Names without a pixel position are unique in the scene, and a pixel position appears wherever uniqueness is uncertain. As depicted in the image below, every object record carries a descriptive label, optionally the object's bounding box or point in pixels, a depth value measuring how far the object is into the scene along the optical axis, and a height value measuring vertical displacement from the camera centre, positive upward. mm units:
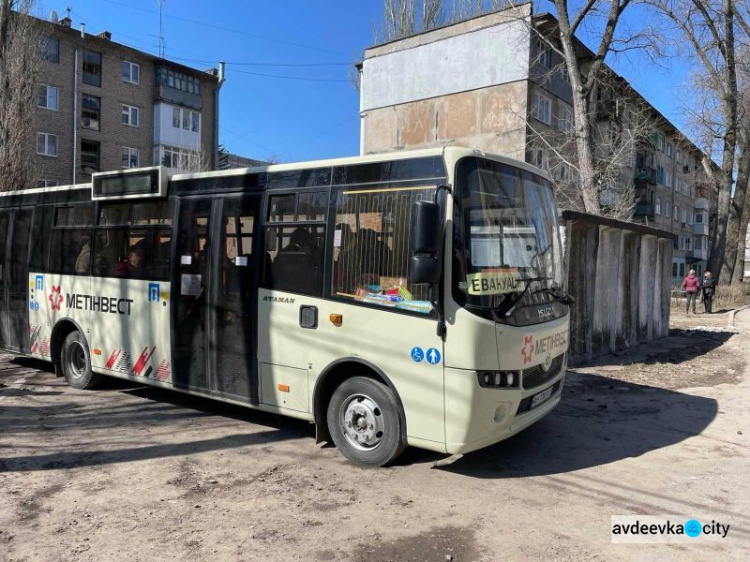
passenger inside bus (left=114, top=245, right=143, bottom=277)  6984 -5
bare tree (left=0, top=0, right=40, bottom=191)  21266 +6180
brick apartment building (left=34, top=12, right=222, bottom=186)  33406 +9640
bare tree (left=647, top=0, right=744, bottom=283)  24922 +8550
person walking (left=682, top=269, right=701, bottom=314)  21262 -332
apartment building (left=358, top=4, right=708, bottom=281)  25938 +8643
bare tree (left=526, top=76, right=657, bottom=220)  18078 +4488
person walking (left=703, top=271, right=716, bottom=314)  22109 -555
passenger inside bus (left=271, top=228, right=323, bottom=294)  5422 +23
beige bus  4625 -234
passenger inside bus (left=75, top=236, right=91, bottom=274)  7641 +60
